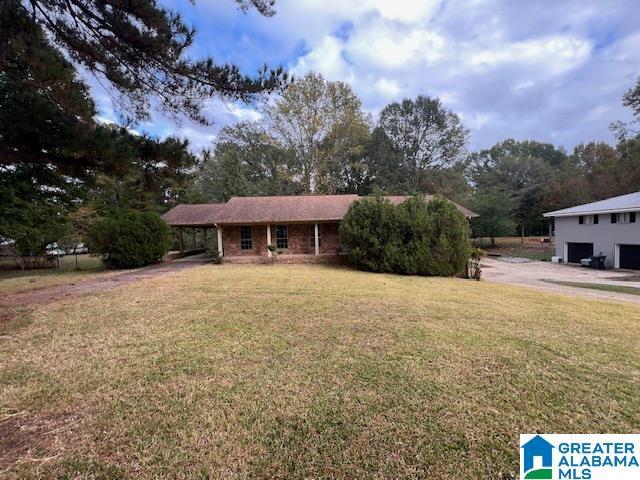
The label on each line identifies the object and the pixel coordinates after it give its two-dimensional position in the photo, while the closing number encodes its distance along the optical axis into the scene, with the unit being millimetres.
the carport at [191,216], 18011
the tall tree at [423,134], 34656
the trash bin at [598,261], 18344
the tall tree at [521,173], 33806
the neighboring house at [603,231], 17391
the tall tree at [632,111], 22609
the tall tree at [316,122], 27781
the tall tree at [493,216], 27938
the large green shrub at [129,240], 14227
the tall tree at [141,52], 5215
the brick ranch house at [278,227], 16297
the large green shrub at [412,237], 13109
